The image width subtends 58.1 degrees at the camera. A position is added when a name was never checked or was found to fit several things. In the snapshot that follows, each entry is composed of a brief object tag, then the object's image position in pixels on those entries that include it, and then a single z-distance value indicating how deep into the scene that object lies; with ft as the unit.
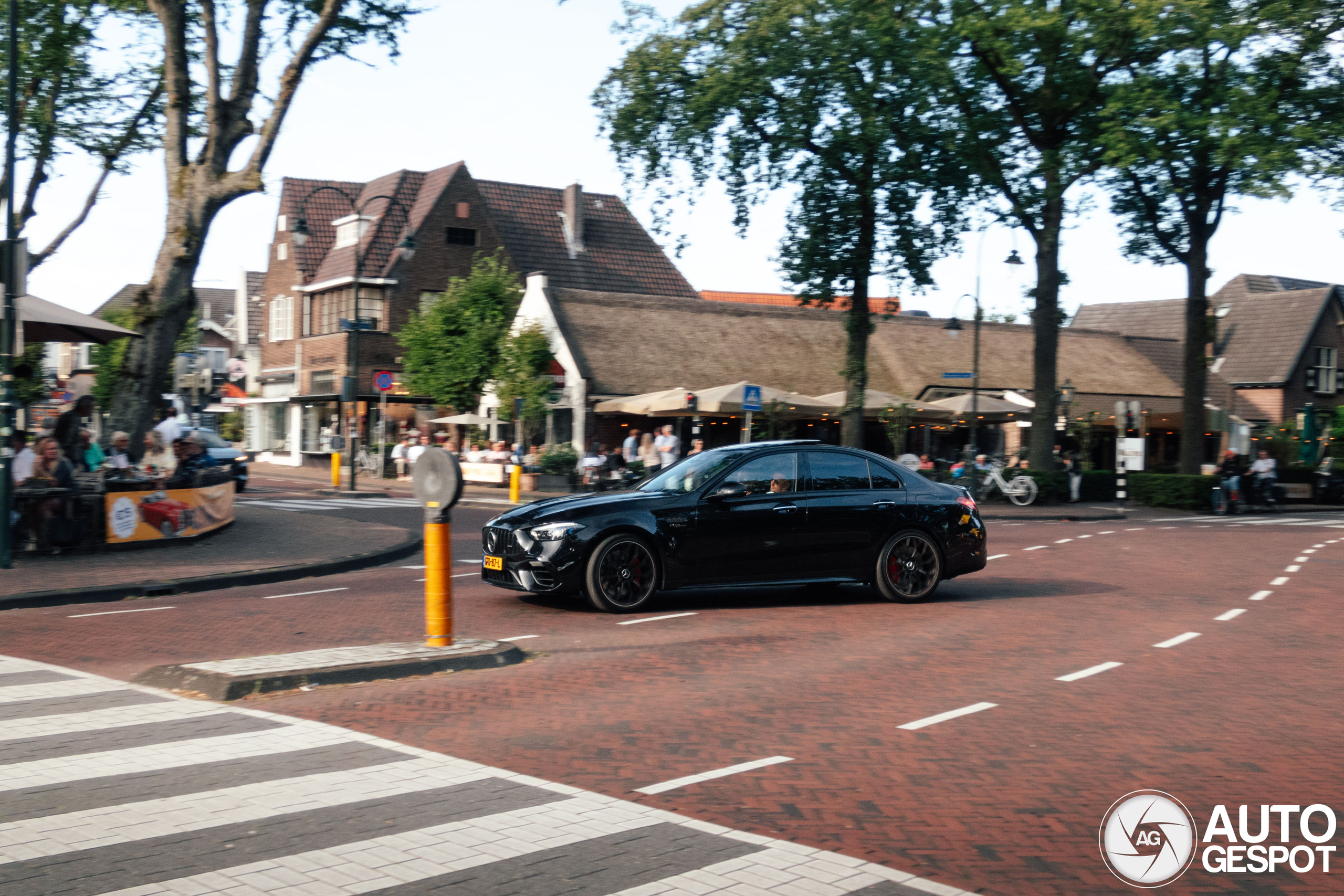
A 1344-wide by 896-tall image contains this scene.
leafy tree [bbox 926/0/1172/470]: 95.55
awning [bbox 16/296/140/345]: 49.75
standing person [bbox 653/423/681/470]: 96.37
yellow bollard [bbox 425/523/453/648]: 28.19
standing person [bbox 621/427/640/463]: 107.96
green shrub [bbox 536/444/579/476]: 106.63
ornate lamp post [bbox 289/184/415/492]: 101.50
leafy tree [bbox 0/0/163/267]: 73.92
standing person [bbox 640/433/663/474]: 96.63
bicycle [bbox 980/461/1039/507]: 100.89
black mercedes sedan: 35.32
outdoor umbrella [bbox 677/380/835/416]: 101.40
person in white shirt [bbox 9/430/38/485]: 49.34
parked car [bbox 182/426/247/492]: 100.07
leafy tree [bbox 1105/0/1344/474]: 92.99
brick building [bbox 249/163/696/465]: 159.02
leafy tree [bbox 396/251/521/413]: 131.85
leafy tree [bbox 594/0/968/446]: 93.71
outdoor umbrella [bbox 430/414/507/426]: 128.26
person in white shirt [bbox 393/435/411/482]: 125.18
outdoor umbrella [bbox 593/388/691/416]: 103.60
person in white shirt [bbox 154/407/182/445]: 63.05
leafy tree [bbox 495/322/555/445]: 119.34
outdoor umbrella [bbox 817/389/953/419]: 108.68
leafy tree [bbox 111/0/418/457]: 58.95
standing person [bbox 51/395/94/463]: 55.26
